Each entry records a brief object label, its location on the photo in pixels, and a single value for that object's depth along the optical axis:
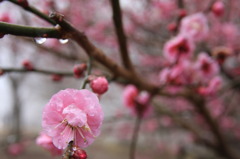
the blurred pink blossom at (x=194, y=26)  0.46
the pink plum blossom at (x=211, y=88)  0.42
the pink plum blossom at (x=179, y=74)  0.41
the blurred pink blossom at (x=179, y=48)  0.43
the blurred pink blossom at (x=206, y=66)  0.45
